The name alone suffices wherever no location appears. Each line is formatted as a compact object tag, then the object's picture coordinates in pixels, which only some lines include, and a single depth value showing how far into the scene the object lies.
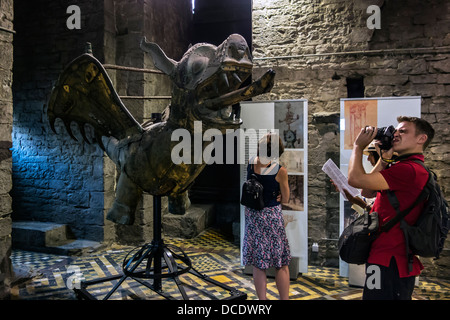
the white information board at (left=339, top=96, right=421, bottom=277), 3.76
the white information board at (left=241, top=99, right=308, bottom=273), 3.98
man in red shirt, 1.96
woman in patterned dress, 2.97
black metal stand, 2.79
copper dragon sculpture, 2.04
